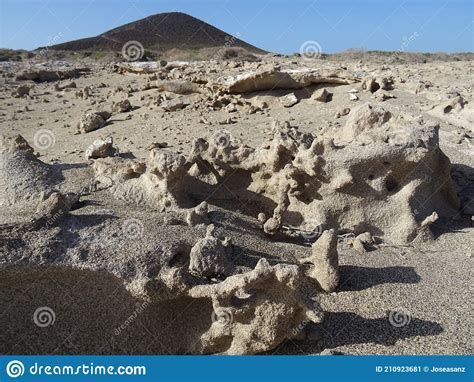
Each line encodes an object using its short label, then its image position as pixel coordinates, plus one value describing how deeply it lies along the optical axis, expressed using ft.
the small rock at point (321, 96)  30.17
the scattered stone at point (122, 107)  34.01
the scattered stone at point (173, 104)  32.42
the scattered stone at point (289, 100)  30.83
